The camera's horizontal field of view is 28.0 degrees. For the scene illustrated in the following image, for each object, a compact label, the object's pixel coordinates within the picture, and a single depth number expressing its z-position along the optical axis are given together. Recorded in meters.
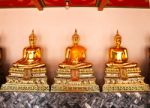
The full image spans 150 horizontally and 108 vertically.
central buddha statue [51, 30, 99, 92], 4.14
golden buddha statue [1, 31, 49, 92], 4.21
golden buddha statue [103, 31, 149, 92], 4.15
